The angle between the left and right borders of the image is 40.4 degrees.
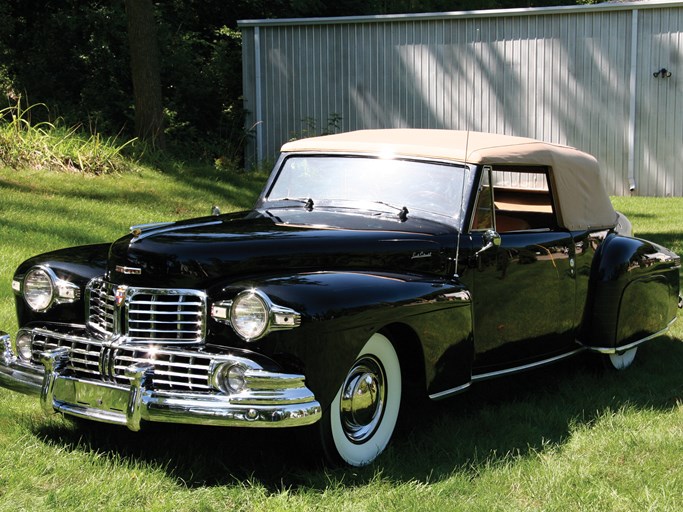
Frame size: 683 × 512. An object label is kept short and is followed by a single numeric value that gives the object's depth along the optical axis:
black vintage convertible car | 3.71
